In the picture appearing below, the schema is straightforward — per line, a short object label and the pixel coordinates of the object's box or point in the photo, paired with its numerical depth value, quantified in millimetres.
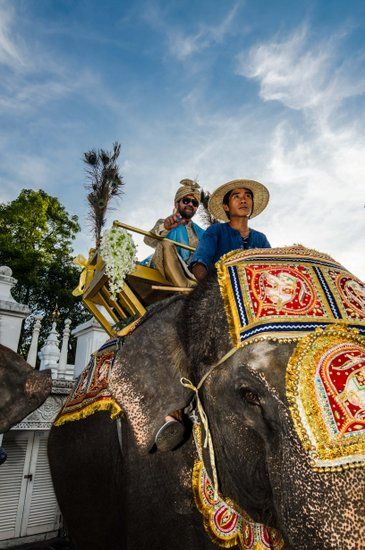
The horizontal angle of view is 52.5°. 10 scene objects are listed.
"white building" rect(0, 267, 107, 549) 7734
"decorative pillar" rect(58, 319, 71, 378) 8492
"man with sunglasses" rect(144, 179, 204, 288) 3407
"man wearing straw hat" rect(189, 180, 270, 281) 2883
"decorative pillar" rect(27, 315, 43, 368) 7612
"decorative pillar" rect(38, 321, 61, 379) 8180
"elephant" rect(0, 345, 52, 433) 2357
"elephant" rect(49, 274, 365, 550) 1256
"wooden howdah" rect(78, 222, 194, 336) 3488
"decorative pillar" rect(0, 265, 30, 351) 6394
